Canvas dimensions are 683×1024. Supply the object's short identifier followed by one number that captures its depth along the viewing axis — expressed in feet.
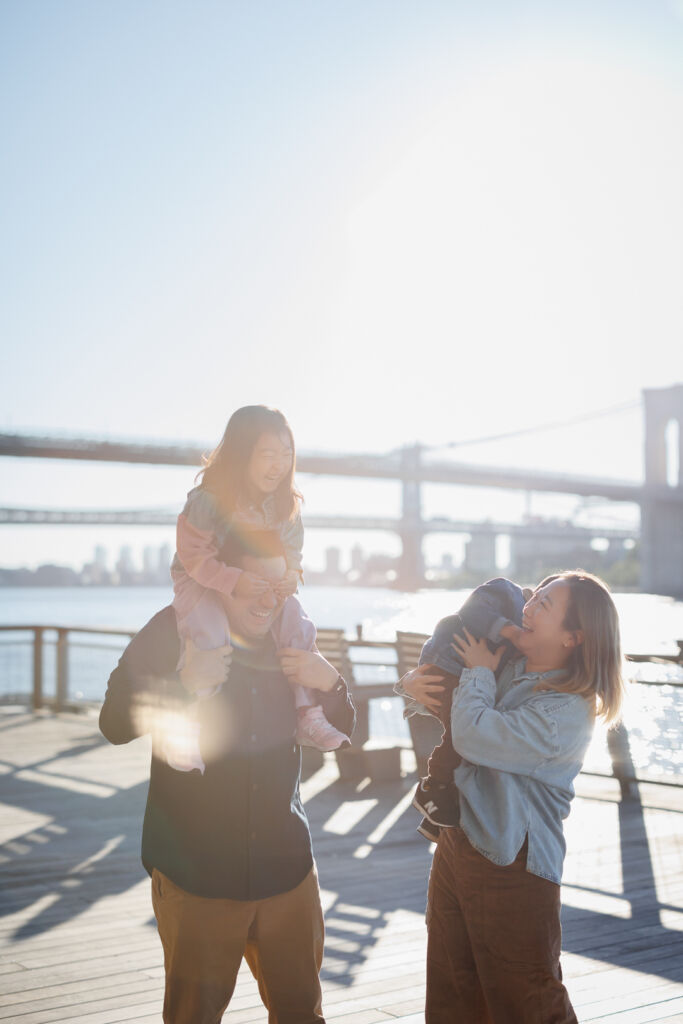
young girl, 5.56
